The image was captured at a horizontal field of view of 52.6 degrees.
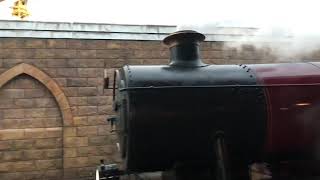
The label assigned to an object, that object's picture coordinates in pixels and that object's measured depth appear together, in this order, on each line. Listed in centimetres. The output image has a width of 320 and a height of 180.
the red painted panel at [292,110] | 314
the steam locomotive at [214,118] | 300
